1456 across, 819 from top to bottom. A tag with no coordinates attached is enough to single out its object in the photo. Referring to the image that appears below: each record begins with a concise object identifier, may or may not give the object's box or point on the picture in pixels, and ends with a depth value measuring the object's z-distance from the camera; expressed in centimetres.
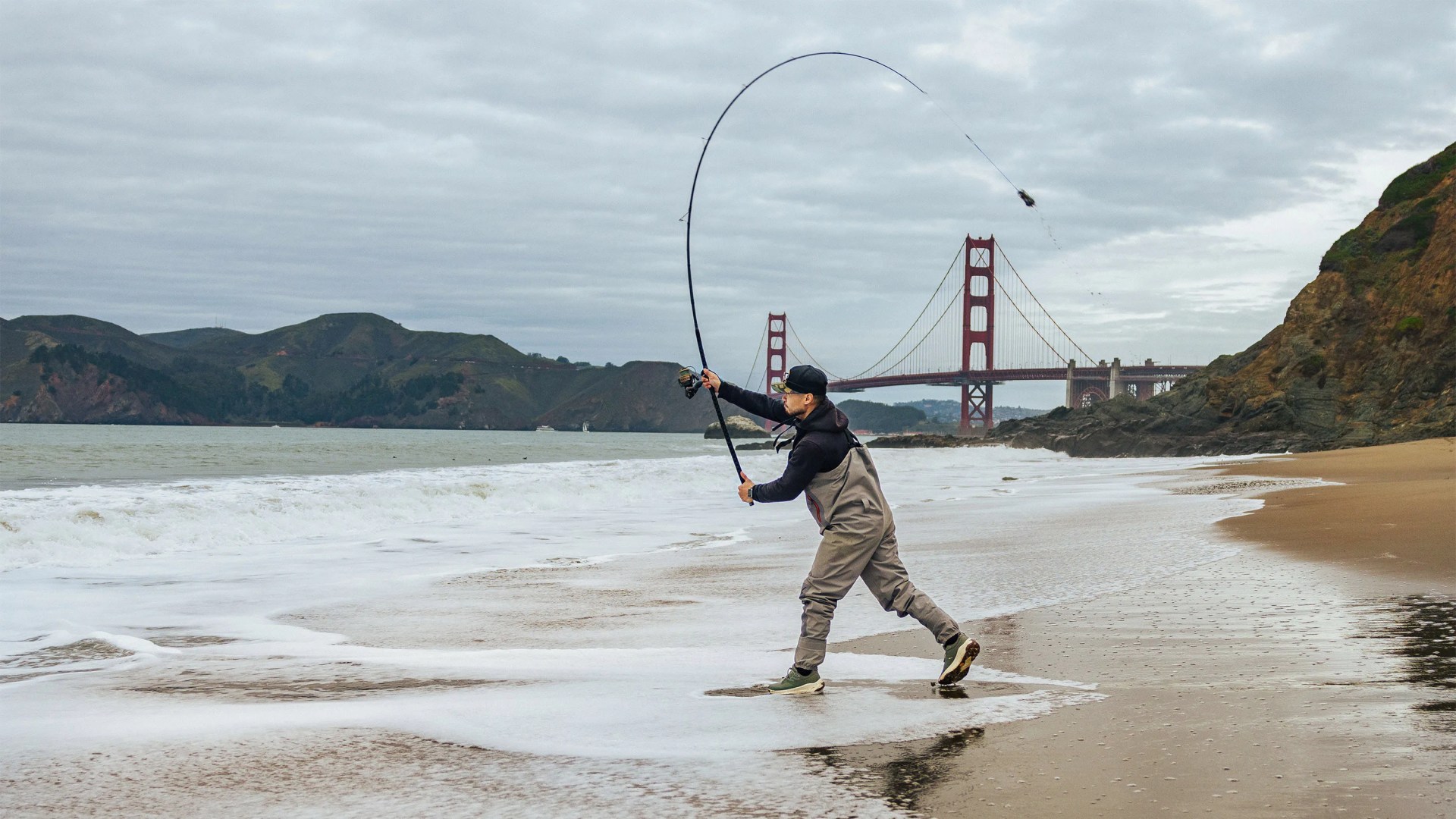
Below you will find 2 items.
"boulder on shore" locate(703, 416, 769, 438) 10738
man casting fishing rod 441
